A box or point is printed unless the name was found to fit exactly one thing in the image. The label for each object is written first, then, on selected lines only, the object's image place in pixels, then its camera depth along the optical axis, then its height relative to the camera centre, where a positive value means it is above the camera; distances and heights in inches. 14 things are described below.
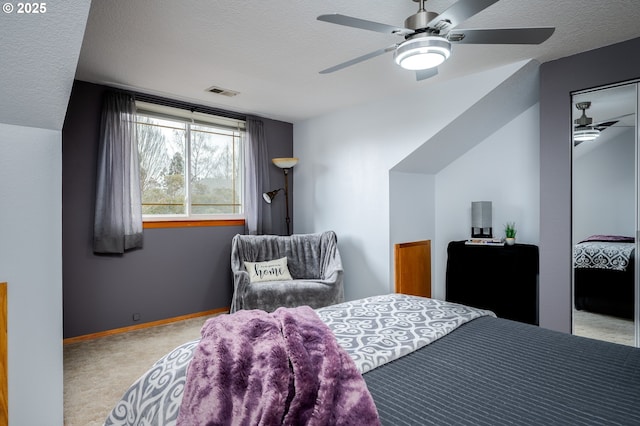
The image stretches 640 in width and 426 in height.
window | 150.6 +20.7
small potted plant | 142.6 -9.9
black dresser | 130.0 -25.9
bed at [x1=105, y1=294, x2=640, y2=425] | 40.0 -21.8
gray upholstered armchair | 135.4 -25.3
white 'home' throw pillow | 148.2 -24.7
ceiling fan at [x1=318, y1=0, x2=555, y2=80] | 65.6 +33.8
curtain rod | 145.0 +45.5
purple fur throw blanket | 35.9 -18.0
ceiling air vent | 140.5 +47.1
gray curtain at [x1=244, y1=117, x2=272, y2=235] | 172.7 +15.0
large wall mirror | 105.3 -1.6
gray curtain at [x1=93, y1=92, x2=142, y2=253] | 133.3 +11.7
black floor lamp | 170.9 +21.6
